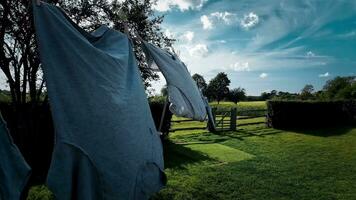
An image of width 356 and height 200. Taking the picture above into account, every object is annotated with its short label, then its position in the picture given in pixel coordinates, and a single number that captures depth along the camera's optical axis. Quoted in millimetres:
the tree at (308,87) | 105238
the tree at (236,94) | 87125
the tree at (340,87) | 73800
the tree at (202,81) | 81719
